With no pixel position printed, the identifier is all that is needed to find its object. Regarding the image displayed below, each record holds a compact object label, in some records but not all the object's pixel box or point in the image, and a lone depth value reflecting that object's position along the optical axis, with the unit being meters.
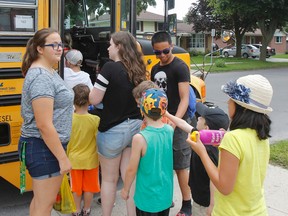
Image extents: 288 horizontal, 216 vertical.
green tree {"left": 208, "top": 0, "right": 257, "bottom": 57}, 26.48
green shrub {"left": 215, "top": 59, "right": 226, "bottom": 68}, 22.87
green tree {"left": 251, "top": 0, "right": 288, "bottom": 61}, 25.97
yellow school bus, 3.22
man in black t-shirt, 3.38
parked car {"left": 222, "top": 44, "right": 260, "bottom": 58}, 37.16
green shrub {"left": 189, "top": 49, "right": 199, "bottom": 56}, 38.09
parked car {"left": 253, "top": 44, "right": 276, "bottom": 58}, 38.88
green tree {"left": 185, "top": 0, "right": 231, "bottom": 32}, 37.88
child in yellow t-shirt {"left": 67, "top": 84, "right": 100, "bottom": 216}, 3.27
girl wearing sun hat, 1.98
